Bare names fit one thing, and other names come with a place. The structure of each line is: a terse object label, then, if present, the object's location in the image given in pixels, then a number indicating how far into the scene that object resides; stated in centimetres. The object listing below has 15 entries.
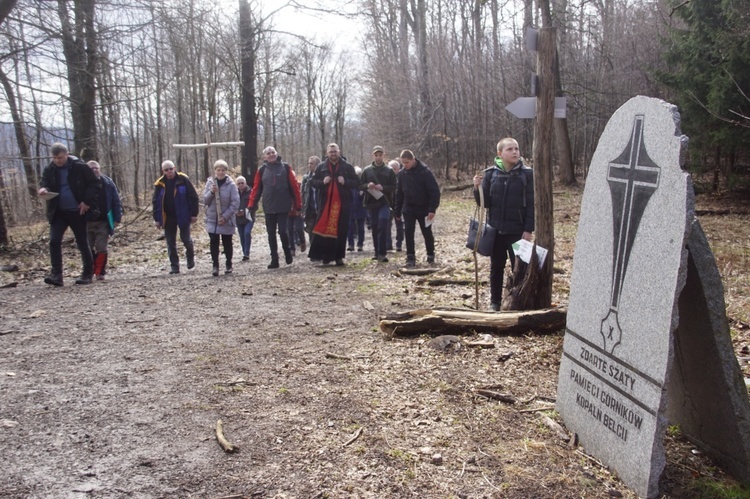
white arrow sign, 654
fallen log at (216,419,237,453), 384
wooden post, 648
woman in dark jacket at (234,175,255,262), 1270
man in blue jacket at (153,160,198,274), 1107
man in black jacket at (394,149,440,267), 1048
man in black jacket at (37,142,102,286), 958
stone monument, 316
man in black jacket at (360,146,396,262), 1190
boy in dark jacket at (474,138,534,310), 684
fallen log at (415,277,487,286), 911
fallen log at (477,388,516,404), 460
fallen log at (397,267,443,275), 1011
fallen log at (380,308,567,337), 607
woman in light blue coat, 1084
